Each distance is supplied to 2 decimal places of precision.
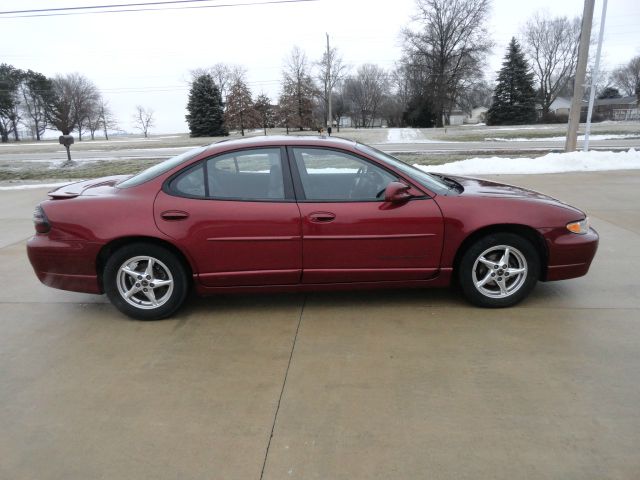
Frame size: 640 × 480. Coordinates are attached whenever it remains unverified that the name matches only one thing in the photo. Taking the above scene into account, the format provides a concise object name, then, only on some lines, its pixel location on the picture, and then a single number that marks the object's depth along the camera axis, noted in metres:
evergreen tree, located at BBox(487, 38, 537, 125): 52.84
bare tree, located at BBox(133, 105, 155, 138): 86.00
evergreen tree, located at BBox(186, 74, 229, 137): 46.34
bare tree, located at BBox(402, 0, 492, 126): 50.62
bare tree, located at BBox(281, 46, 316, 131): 45.28
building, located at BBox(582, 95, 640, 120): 70.31
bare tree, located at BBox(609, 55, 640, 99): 85.38
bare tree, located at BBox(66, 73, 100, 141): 69.31
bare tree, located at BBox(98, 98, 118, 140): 75.69
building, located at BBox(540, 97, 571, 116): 82.72
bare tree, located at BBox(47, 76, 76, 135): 65.69
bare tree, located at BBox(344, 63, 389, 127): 81.38
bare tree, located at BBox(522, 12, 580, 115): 66.88
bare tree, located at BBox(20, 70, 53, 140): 65.88
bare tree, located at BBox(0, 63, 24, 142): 62.09
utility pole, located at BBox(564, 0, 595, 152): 12.53
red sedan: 3.63
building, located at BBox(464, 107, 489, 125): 85.19
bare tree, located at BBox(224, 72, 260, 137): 44.19
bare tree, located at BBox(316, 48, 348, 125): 53.84
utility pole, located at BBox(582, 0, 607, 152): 13.15
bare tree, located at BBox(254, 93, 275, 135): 45.44
